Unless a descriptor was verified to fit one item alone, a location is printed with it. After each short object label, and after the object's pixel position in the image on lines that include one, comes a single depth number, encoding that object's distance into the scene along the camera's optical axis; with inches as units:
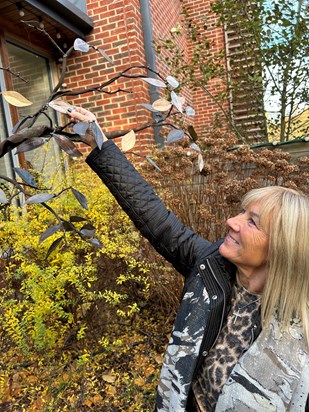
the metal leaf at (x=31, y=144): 41.7
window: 180.7
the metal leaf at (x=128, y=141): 44.8
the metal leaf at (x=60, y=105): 40.0
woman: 52.1
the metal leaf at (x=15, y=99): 41.1
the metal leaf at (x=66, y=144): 42.1
